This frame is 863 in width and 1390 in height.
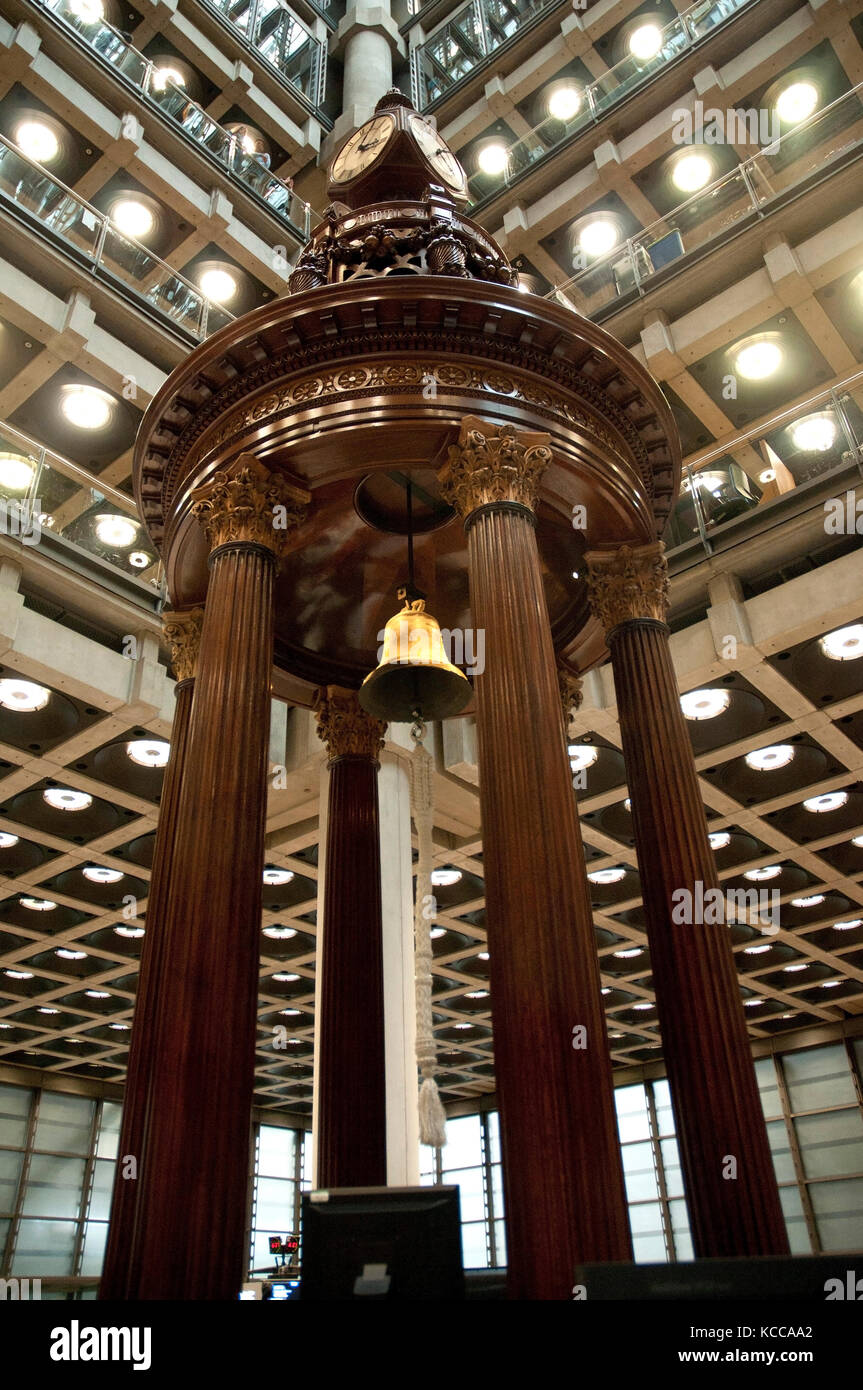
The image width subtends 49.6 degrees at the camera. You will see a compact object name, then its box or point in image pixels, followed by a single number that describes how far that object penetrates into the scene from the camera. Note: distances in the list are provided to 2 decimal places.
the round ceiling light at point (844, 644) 12.55
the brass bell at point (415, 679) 6.85
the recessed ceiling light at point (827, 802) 16.95
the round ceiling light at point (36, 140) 17.59
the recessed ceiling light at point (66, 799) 15.49
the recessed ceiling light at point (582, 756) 14.77
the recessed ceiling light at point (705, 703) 13.65
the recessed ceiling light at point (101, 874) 18.45
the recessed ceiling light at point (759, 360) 15.12
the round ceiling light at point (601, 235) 19.91
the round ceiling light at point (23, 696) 12.56
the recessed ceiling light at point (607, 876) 19.25
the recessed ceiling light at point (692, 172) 19.22
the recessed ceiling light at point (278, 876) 18.59
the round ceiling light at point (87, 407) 15.23
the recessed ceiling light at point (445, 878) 18.97
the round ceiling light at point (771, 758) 15.24
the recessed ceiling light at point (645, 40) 20.64
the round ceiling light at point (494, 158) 21.73
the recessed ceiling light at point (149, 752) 14.11
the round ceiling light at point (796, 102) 17.55
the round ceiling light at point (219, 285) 20.34
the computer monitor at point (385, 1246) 3.19
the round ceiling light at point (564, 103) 21.83
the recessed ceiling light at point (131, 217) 19.08
